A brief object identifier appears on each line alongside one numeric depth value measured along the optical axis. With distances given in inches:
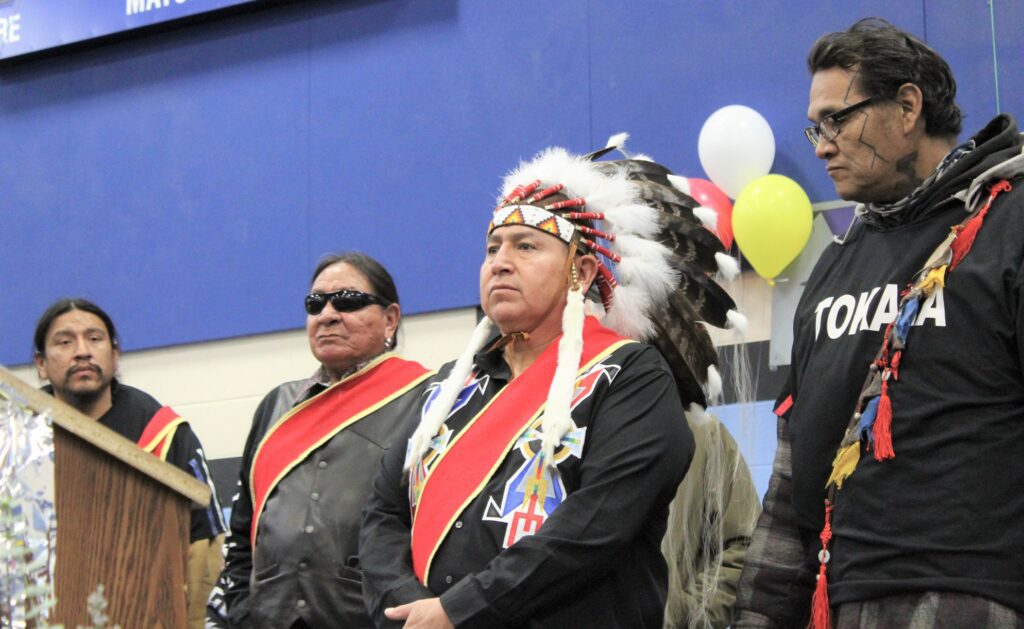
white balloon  165.2
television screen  223.1
